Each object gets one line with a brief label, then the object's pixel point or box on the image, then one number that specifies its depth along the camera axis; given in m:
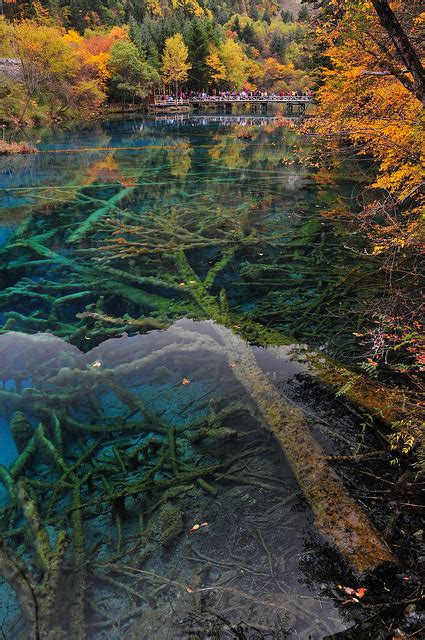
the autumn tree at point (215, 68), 79.81
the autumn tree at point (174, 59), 72.50
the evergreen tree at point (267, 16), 158.85
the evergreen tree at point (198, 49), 77.38
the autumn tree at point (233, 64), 87.12
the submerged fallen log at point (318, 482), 4.18
